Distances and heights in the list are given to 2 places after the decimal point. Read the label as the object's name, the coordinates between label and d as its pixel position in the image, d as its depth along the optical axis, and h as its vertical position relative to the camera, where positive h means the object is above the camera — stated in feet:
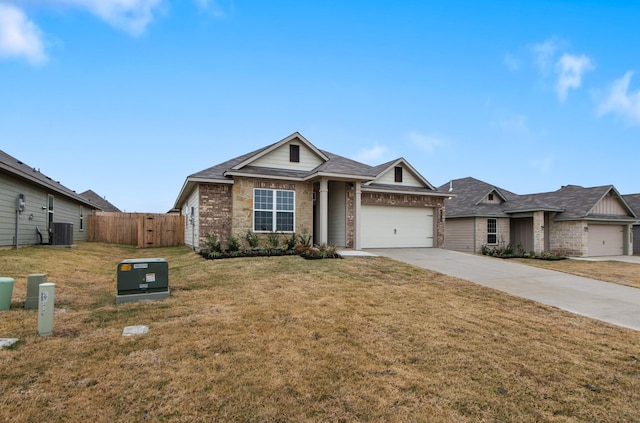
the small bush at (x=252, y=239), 42.37 -2.54
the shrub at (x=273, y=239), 43.45 -2.61
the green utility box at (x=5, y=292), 18.04 -4.05
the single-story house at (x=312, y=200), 43.40 +2.95
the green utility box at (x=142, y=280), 20.52 -3.89
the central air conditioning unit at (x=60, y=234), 46.27 -2.08
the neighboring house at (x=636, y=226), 84.94 -1.44
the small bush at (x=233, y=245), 40.70 -3.14
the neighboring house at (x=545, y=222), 64.34 -0.32
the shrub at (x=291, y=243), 42.68 -3.04
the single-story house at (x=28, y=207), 37.09 +1.73
